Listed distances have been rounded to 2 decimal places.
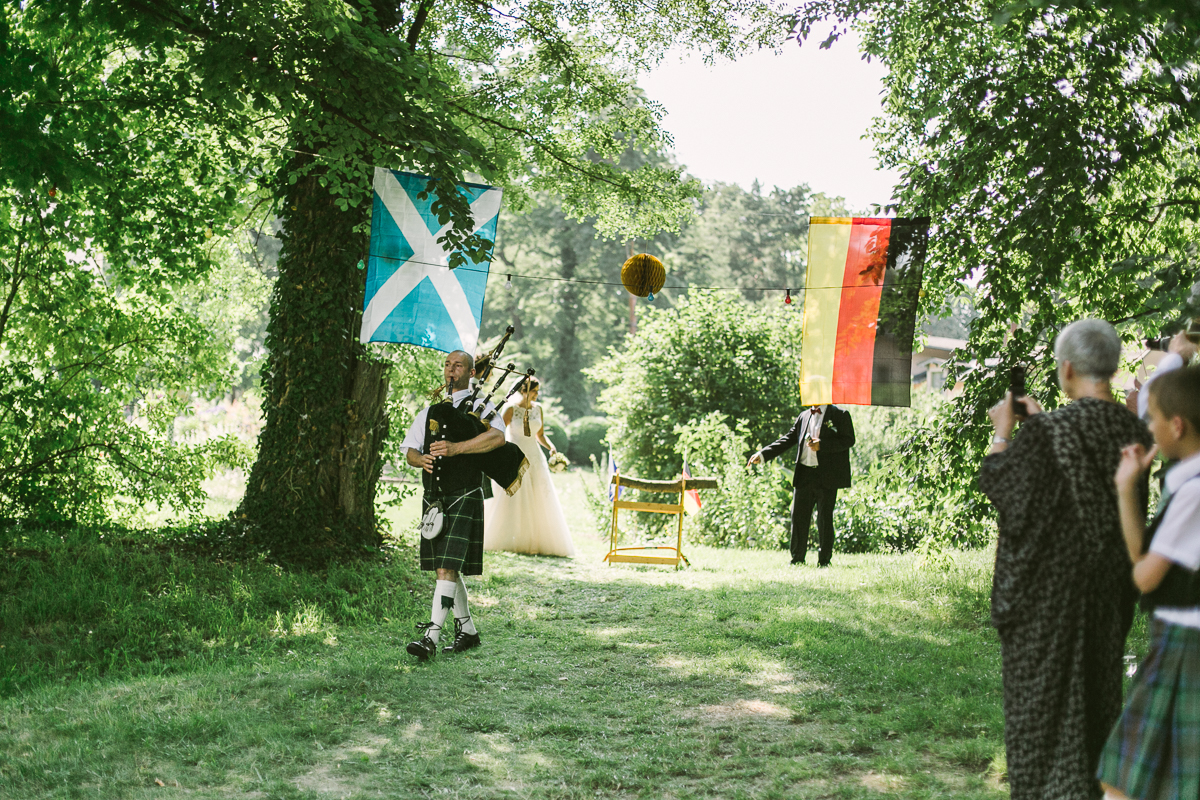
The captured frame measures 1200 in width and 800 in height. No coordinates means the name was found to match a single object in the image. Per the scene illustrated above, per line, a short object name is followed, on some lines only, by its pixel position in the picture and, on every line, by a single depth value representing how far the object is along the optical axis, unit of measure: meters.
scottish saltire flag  8.66
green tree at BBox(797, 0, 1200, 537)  6.79
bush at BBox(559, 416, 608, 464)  35.72
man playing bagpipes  6.72
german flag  8.03
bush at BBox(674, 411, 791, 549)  14.03
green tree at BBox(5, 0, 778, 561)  6.86
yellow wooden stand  11.62
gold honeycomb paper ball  10.72
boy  2.78
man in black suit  11.41
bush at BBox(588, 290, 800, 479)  16.91
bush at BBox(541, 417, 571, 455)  34.97
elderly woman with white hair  3.06
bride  12.38
